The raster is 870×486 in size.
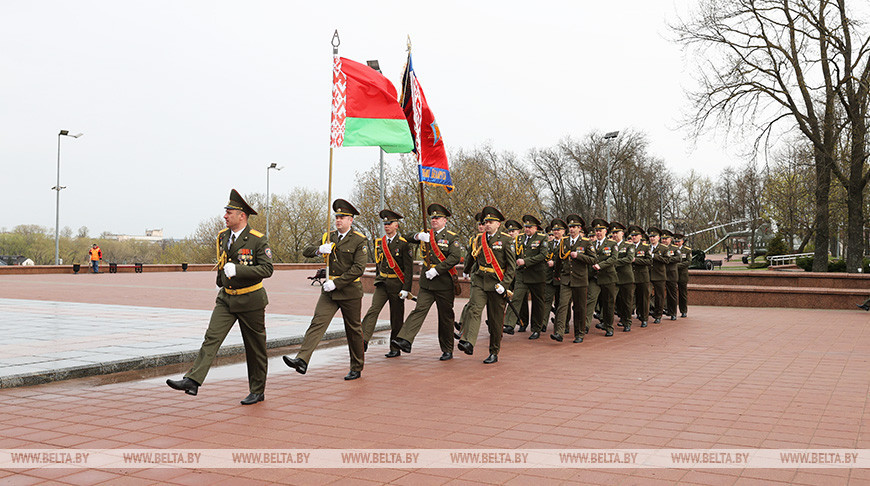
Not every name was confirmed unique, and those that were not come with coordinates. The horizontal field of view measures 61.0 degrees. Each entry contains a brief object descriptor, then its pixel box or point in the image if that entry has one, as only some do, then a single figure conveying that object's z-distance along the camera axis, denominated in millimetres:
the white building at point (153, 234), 183088
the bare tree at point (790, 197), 41594
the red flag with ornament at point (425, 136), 10750
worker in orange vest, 37312
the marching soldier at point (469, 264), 10170
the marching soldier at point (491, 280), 9578
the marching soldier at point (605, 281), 12625
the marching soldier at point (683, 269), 16781
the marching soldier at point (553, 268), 12453
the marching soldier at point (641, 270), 14383
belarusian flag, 9438
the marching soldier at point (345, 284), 7949
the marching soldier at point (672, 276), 16078
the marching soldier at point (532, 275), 12375
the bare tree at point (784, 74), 26156
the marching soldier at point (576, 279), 11750
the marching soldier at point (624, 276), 13461
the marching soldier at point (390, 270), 9656
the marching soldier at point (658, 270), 15680
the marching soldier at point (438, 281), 9484
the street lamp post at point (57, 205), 38719
